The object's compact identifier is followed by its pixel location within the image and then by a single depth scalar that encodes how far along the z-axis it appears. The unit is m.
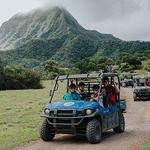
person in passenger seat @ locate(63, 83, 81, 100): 16.89
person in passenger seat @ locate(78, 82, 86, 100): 17.38
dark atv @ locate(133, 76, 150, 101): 40.56
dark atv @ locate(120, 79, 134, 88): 75.44
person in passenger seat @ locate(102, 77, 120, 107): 17.08
